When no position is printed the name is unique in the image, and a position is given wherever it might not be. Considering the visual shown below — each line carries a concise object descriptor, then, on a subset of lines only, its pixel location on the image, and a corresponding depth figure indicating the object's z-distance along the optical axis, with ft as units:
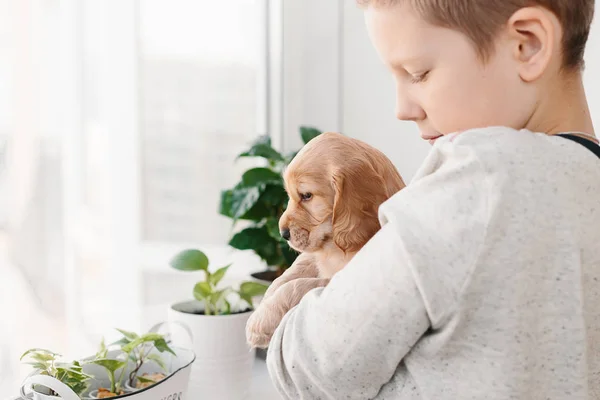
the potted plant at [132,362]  3.37
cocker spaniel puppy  2.45
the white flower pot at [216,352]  4.05
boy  1.67
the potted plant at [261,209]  4.85
